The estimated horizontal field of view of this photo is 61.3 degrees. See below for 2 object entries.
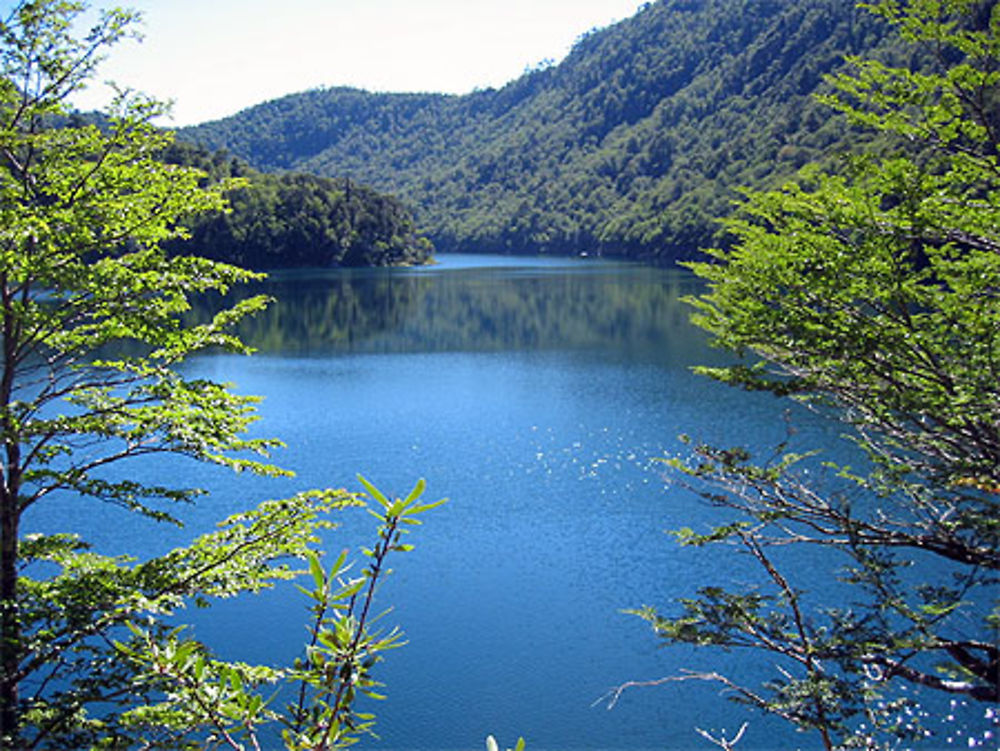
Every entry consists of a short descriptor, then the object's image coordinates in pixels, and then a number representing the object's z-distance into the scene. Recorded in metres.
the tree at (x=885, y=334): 6.09
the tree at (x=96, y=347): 5.97
